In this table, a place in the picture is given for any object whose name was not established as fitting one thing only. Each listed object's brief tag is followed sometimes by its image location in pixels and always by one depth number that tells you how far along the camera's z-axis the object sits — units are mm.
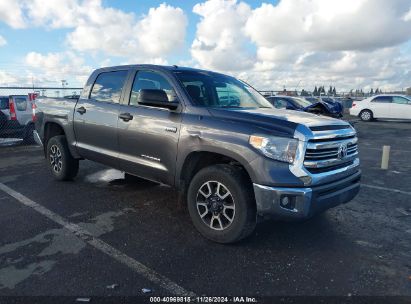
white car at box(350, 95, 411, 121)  21328
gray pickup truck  3506
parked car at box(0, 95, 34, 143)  11008
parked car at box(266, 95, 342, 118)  15472
